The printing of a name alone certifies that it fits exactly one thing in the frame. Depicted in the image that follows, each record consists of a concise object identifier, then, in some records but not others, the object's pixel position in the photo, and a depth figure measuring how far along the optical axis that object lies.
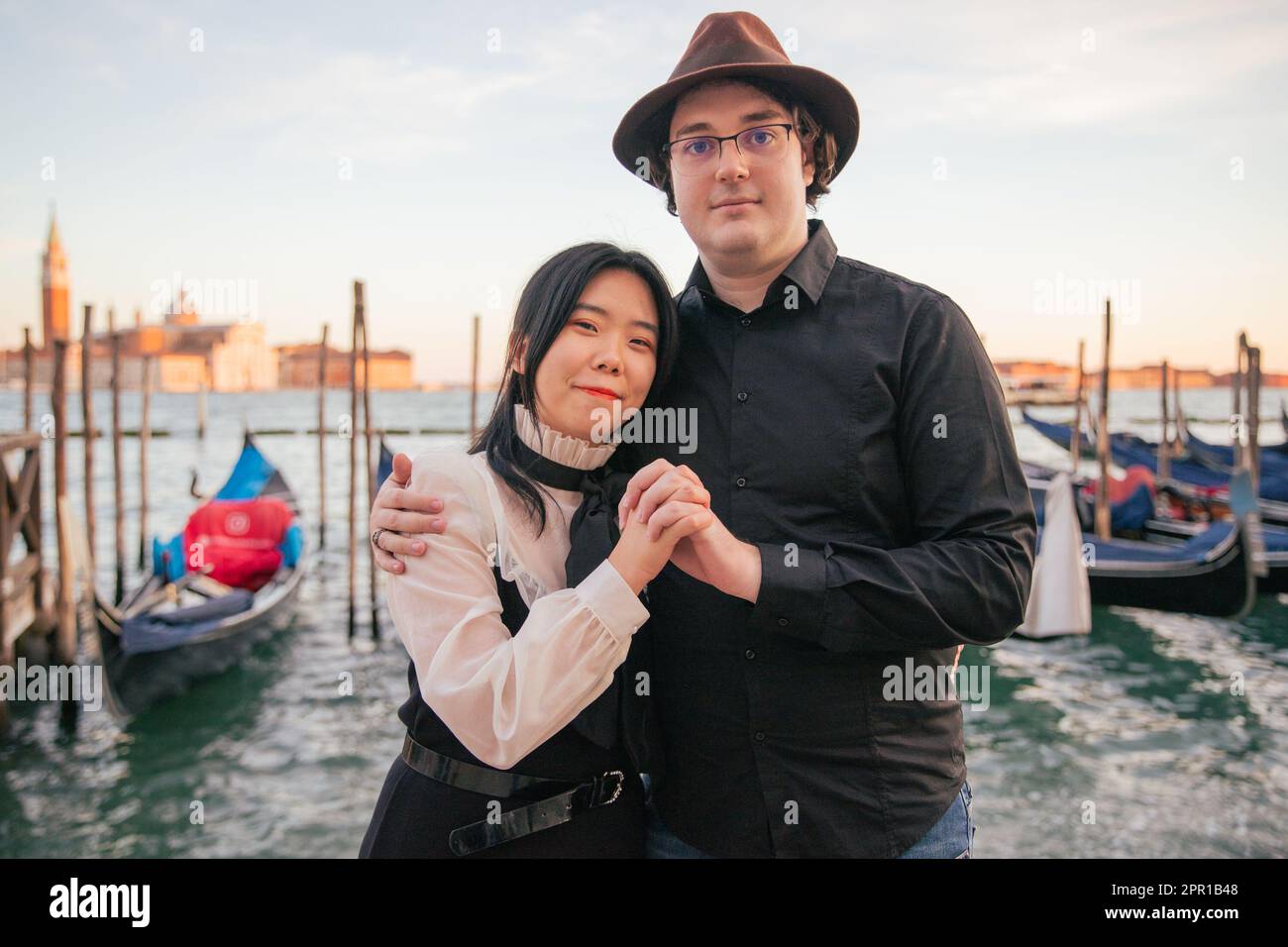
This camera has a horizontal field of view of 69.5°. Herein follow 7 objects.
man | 1.17
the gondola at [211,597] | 6.37
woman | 1.05
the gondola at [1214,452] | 14.78
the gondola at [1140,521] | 10.16
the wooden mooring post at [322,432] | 13.47
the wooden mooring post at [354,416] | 8.80
